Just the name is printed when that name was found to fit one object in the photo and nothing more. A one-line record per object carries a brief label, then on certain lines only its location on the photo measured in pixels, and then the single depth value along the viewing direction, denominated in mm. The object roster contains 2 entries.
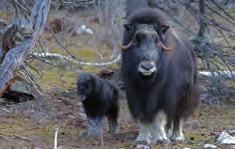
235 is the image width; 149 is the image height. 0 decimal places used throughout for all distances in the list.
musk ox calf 15289
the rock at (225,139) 13895
